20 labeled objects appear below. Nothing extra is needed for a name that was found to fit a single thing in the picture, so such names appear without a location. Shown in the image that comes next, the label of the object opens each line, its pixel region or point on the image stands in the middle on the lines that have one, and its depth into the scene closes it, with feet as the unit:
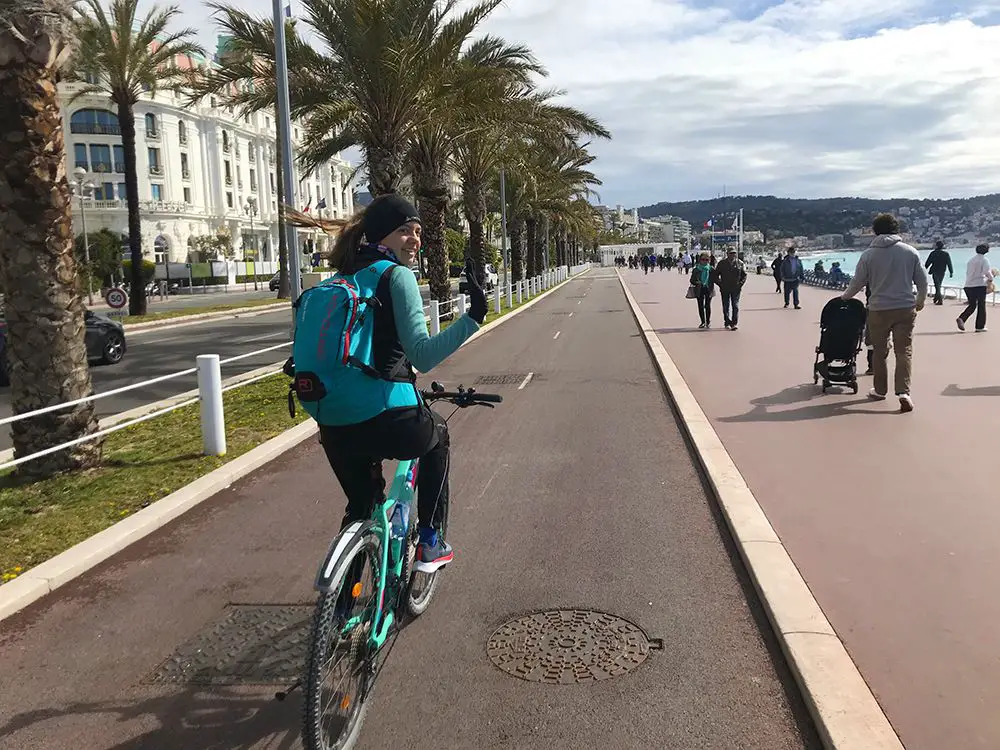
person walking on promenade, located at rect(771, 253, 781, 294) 96.17
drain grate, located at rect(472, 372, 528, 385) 39.42
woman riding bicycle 10.02
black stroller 30.14
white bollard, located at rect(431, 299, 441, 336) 54.33
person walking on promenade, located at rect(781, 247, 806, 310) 76.48
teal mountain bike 8.70
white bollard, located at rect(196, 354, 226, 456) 23.86
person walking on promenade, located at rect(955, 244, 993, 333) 50.57
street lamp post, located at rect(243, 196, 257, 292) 280.51
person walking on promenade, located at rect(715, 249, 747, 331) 57.82
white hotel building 233.96
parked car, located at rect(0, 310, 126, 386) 51.78
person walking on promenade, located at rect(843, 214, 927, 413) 27.04
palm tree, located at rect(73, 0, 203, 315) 83.15
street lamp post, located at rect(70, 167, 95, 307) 110.48
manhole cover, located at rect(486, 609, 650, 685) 11.17
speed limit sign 86.64
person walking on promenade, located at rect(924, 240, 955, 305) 69.82
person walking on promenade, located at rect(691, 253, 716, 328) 59.57
